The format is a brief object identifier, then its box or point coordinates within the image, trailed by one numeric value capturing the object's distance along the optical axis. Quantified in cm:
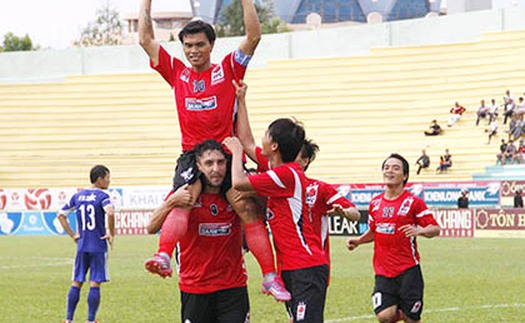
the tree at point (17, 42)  11150
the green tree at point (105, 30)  9850
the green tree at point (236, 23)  10425
